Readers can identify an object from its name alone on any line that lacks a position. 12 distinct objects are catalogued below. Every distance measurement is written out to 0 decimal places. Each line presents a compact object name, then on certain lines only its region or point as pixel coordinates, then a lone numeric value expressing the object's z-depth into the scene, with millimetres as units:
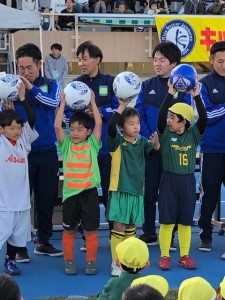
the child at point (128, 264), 6555
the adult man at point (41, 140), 9964
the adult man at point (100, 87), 10218
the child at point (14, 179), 9509
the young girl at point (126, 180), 9769
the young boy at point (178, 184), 10081
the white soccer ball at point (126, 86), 9470
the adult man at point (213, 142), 10556
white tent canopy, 20800
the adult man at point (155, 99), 10426
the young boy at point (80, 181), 9678
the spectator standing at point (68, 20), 31225
